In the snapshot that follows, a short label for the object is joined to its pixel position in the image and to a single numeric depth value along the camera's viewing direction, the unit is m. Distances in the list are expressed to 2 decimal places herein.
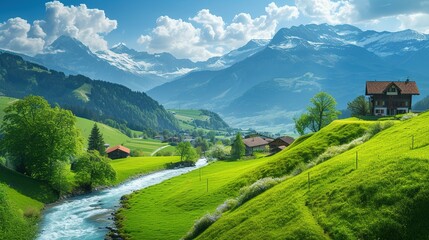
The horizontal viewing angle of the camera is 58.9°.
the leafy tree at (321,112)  140.00
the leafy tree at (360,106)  129.88
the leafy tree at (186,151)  188.25
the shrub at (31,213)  75.52
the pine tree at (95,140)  188.12
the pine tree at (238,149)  174.12
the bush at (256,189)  51.88
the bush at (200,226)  49.19
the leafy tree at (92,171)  107.69
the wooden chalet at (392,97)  117.44
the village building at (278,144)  178.90
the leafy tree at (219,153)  188.49
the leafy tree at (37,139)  100.56
